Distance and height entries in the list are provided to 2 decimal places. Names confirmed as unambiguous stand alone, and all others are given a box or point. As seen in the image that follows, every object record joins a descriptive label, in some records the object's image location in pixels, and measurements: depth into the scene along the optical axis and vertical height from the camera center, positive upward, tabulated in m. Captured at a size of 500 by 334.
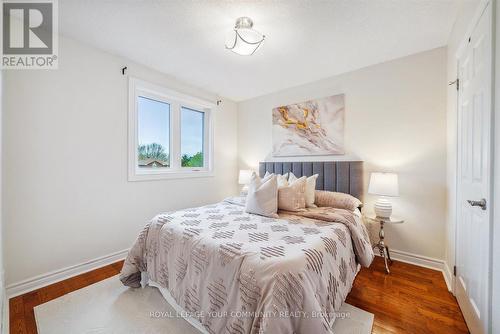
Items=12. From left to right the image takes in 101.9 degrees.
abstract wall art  2.86 +0.59
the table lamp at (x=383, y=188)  2.19 -0.24
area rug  1.42 -1.14
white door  1.15 -0.06
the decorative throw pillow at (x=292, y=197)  2.14 -0.33
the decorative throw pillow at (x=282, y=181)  2.29 -0.18
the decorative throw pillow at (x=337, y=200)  2.29 -0.40
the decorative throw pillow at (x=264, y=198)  2.02 -0.33
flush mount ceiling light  1.81 +1.25
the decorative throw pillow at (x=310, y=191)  2.36 -0.30
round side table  2.20 -0.84
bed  1.00 -0.63
